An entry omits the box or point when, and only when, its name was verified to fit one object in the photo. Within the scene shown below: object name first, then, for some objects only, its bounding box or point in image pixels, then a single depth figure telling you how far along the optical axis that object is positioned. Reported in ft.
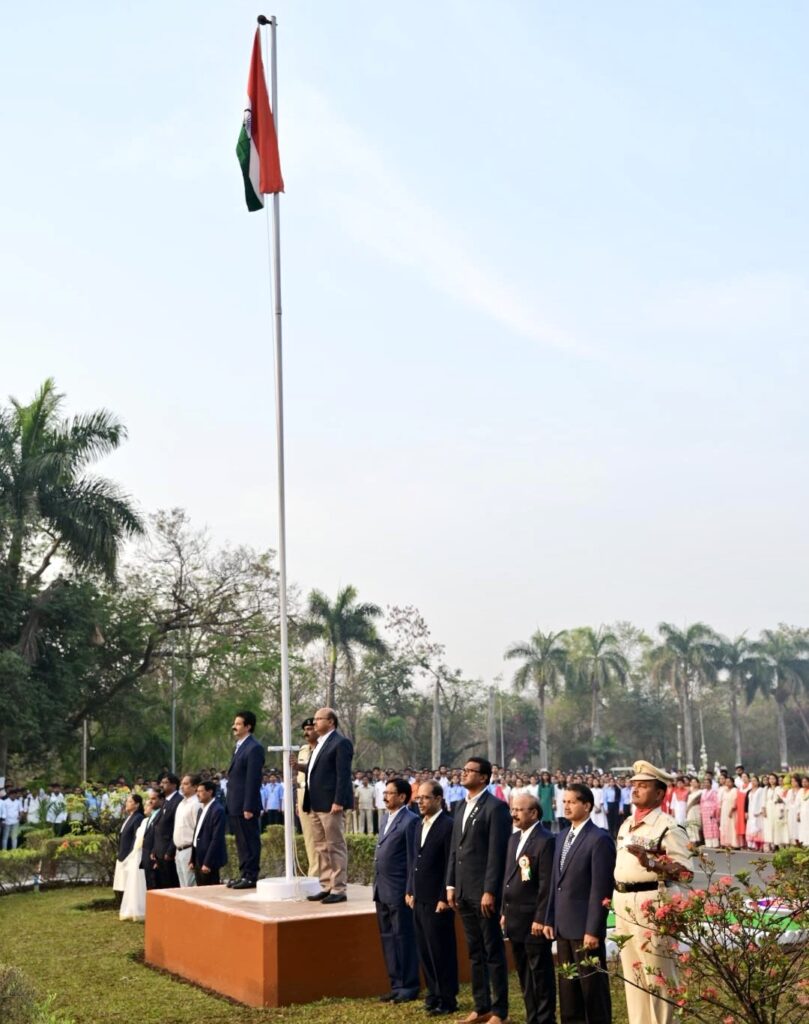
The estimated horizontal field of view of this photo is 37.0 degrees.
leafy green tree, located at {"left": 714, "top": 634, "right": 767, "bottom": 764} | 225.15
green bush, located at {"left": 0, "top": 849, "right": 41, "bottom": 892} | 58.75
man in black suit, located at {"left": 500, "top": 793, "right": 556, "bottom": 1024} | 23.39
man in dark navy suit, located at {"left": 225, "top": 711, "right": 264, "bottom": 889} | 34.09
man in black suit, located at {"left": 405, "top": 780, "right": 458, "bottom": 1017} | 26.40
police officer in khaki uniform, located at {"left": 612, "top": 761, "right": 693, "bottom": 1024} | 20.57
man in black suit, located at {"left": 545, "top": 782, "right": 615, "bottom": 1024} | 22.06
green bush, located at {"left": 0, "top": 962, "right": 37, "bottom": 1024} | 19.75
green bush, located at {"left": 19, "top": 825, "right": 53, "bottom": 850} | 74.71
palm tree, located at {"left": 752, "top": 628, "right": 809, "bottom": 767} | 231.50
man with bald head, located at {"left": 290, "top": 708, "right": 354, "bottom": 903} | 31.07
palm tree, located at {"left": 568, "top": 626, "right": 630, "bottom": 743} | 217.77
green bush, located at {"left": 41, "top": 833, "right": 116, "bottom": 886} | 58.29
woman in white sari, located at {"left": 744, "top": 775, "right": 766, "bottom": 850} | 81.00
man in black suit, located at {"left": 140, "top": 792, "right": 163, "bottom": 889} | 45.47
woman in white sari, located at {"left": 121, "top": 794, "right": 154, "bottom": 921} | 46.24
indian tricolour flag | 36.17
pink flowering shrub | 15.64
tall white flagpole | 31.71
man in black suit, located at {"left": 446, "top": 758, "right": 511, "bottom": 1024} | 24.70
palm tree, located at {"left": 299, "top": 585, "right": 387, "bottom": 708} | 154.71
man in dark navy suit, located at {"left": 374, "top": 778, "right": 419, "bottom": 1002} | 27.89
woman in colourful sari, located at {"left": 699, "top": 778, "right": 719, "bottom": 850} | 85.97
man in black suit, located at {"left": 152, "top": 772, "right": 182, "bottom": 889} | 44.68
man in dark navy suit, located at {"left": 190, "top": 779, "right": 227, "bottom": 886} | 39.93
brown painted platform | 27.48
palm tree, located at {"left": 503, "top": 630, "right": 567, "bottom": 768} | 199.11
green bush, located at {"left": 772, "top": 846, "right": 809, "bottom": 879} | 18.03
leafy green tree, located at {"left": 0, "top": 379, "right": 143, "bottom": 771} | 98.73
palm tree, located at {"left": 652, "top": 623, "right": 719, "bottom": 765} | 217.15
